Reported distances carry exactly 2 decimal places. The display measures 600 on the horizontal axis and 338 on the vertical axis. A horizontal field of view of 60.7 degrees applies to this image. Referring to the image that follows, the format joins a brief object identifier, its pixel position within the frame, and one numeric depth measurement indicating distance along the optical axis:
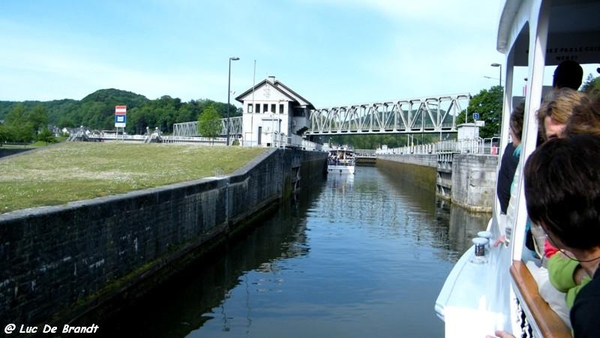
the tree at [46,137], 69.06
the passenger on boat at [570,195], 1.62
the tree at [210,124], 82.00
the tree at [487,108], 56.56
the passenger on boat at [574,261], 1.96
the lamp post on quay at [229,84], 41.04
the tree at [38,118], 79.69
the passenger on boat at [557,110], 2.62
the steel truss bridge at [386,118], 77.31
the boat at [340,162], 62.03
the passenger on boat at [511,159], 4.13
